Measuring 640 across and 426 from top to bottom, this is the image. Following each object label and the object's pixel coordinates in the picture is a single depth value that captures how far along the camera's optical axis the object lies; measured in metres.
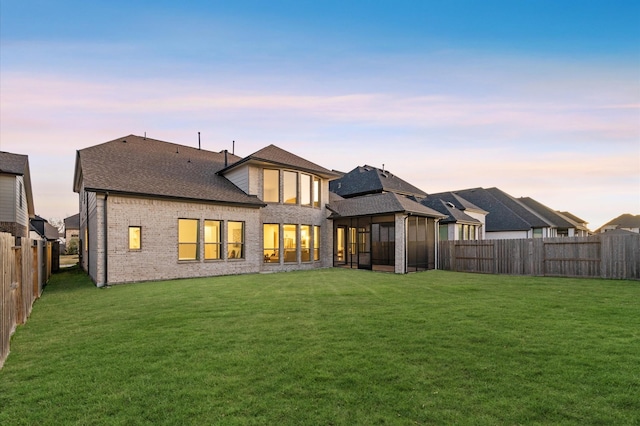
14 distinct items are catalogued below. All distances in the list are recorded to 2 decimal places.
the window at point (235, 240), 15.98
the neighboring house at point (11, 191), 15.88
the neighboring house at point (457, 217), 24.64
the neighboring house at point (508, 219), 31.24
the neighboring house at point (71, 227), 44.47
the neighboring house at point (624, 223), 62.68
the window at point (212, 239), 15.30
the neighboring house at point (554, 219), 34.16
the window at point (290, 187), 18.22
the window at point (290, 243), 18.11
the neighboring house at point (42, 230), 29.76
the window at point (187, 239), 14.48
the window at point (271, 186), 17.67
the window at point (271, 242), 17.50
